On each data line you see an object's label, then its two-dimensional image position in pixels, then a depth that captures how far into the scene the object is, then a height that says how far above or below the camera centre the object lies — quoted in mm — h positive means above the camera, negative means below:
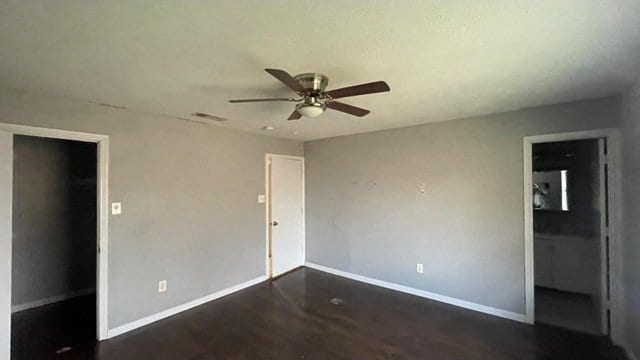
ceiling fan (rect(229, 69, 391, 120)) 1794 +609
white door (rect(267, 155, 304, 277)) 4590 -502
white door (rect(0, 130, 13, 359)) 2152 -458
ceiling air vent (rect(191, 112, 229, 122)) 3170 +777
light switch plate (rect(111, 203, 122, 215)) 2820 -248
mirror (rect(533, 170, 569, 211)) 4137 -112
